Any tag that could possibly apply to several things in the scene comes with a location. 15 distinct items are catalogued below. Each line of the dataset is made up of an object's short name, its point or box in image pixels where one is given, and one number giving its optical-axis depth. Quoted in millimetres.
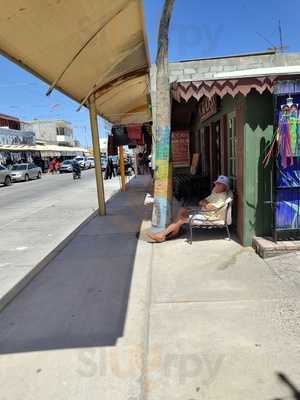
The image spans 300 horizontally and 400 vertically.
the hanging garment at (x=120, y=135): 15672
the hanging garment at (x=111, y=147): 16031
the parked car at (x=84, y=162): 47375
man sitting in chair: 6449
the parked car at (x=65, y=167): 42469
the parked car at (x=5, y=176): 26750
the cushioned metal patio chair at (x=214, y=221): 6344
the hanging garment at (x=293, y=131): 5410
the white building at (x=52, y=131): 77494
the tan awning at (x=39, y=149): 38344
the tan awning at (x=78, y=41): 4512
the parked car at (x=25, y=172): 30562
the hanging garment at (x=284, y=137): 5418
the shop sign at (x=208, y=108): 8133
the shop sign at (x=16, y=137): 42094
